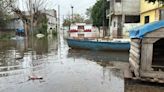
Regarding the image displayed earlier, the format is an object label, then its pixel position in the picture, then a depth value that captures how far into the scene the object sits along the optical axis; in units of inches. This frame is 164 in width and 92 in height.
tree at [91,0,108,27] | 751.1
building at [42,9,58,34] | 1164.3
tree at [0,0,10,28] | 791.7
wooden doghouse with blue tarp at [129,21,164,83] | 158.8
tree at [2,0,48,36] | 907.9
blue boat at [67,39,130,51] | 387.6
